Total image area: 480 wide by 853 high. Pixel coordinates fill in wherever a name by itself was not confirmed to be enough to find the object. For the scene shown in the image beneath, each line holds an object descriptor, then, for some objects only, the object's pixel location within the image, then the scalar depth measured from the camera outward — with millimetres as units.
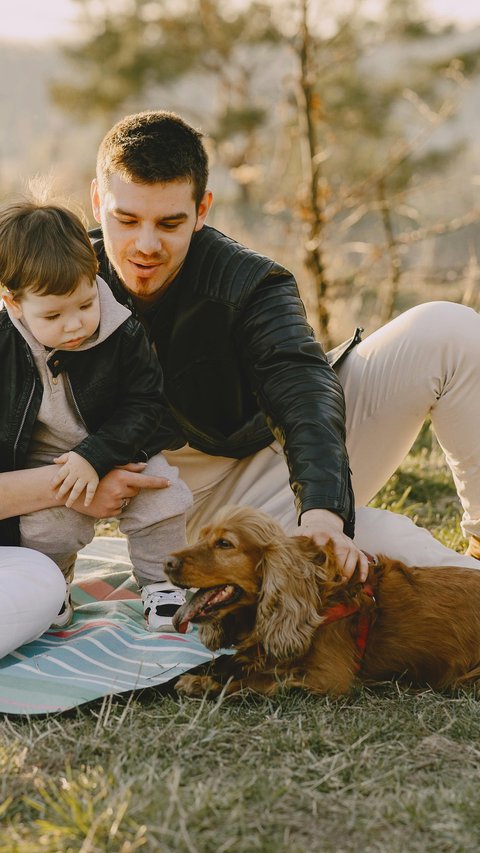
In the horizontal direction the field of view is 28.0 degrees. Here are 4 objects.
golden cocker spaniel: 2652
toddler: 2926
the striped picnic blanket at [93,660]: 2635
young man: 3250
